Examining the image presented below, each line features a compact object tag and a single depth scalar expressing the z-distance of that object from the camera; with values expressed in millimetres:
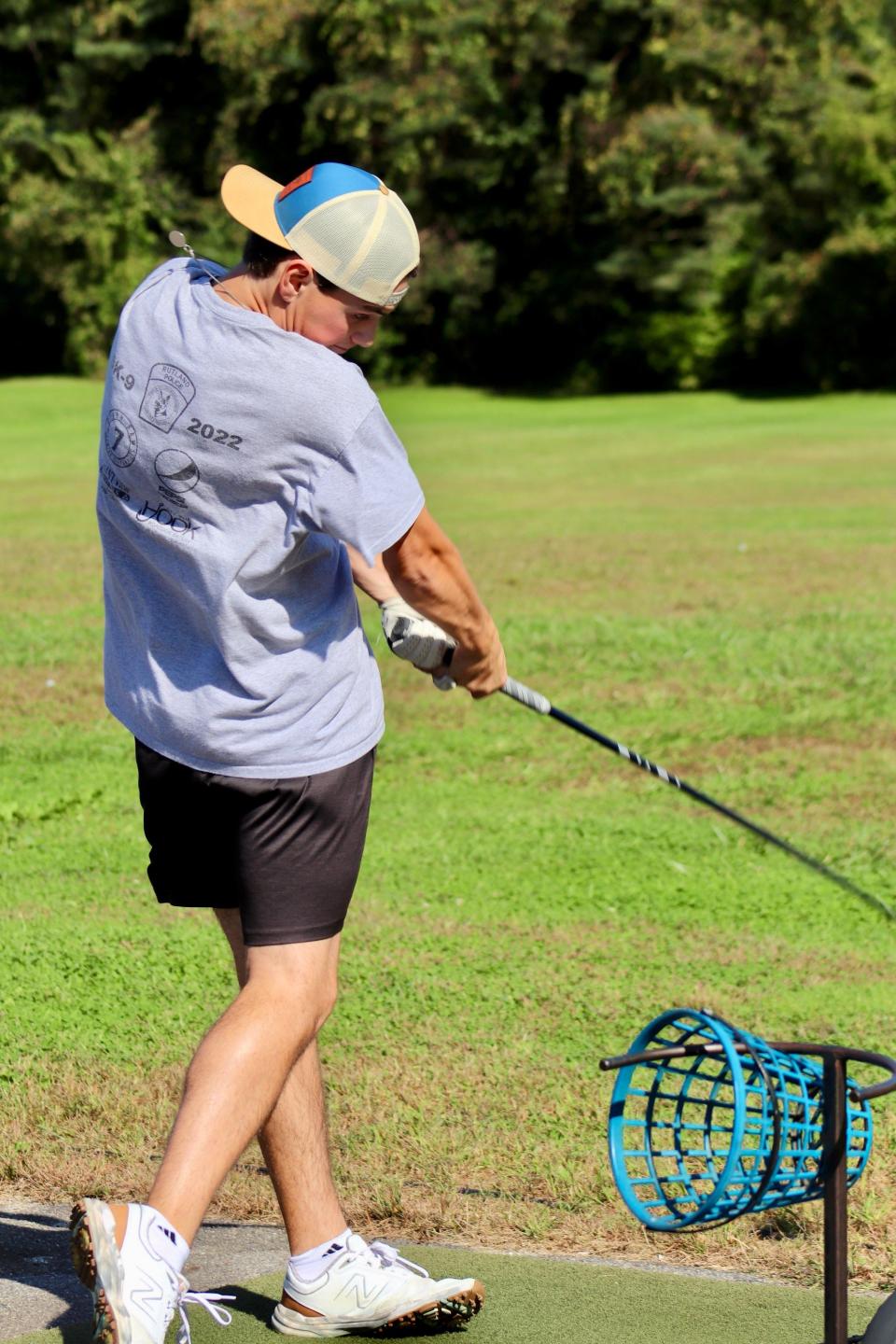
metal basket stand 4500
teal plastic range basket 4344
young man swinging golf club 5195
